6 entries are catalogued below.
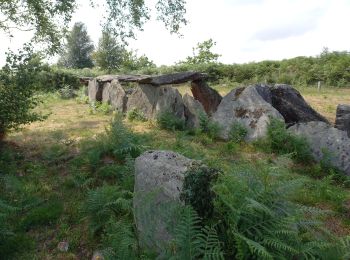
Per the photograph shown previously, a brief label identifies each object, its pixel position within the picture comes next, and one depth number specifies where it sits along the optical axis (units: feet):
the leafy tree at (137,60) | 170.50
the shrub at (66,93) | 67.77
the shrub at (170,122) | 33.88
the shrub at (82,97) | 59.41
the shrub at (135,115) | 39.73
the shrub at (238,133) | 30.12
